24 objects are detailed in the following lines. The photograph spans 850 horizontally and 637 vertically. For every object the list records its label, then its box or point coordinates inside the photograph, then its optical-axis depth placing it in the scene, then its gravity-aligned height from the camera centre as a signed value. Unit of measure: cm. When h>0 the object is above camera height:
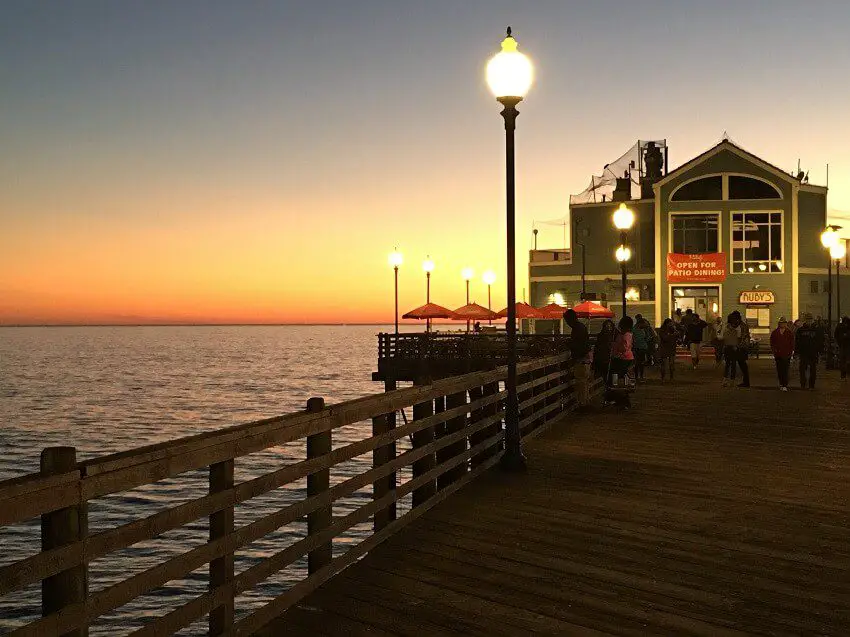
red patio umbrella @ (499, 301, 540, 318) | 3953 +63
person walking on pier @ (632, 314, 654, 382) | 2706 -43
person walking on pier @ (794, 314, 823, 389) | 2375 -59
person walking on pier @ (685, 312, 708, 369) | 3275 -33
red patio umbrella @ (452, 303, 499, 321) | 4344 +60
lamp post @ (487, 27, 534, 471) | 1044 +219
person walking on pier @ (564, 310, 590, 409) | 1816 -61
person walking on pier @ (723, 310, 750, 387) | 2353 -47
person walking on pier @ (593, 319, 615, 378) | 2042 -51
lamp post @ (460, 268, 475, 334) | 5097 +282
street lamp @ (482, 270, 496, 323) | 5362 +276
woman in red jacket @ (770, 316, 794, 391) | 2308 -57
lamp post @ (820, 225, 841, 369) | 3212 +281
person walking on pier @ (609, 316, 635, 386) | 1973 -52
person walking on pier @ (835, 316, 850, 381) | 2753 -57
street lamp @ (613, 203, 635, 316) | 2325 +260
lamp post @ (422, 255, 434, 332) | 4534 +290
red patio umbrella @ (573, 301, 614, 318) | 3984 +65
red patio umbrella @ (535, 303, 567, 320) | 4278 +62
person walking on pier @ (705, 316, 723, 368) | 3476 -60
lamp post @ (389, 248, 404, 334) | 4384 +311
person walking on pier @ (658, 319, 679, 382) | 2684 -51
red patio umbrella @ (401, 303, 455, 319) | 4297 +65
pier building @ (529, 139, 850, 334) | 4866 +418
